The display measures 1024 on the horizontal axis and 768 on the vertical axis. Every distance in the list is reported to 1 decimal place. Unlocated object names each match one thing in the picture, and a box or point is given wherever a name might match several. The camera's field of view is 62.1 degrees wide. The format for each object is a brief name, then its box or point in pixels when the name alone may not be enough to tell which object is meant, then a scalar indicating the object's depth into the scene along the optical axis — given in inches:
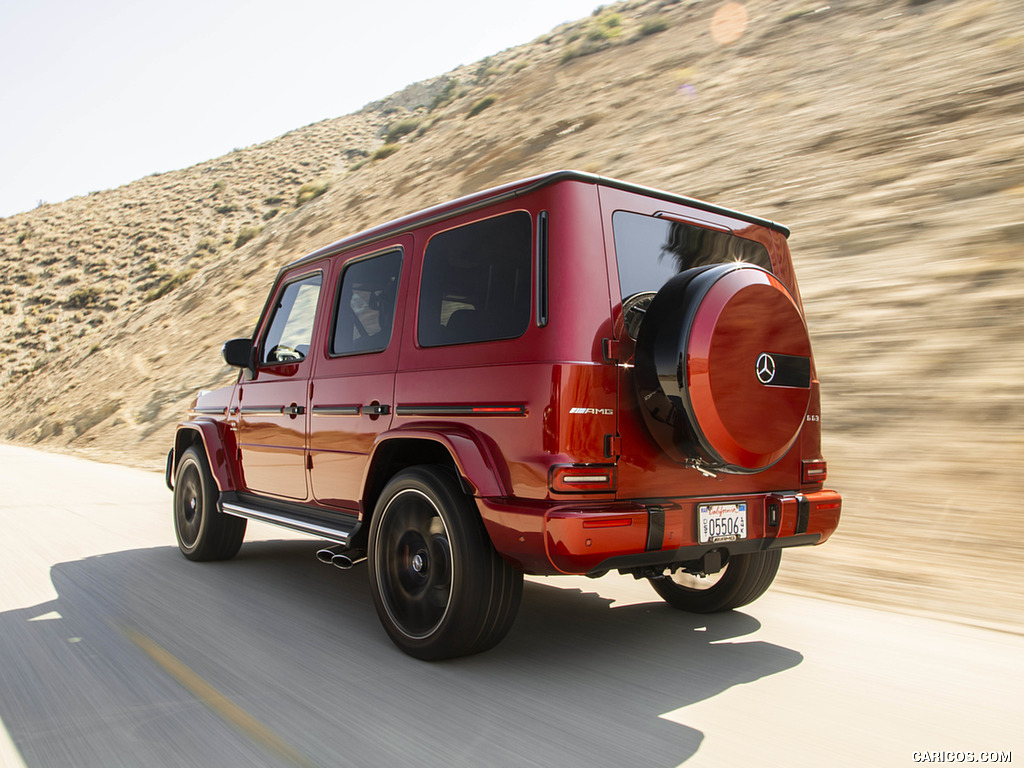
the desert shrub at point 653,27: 1021.2
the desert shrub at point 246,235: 1515.0
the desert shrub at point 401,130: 1514.8
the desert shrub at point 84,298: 1786.4
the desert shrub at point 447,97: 1554.7
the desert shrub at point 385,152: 1323.9
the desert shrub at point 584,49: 1096.6
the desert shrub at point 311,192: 1411.2
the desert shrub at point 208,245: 1740.9
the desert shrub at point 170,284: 1475.1
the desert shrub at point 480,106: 1186.6
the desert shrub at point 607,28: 1112.2
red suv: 135.4
